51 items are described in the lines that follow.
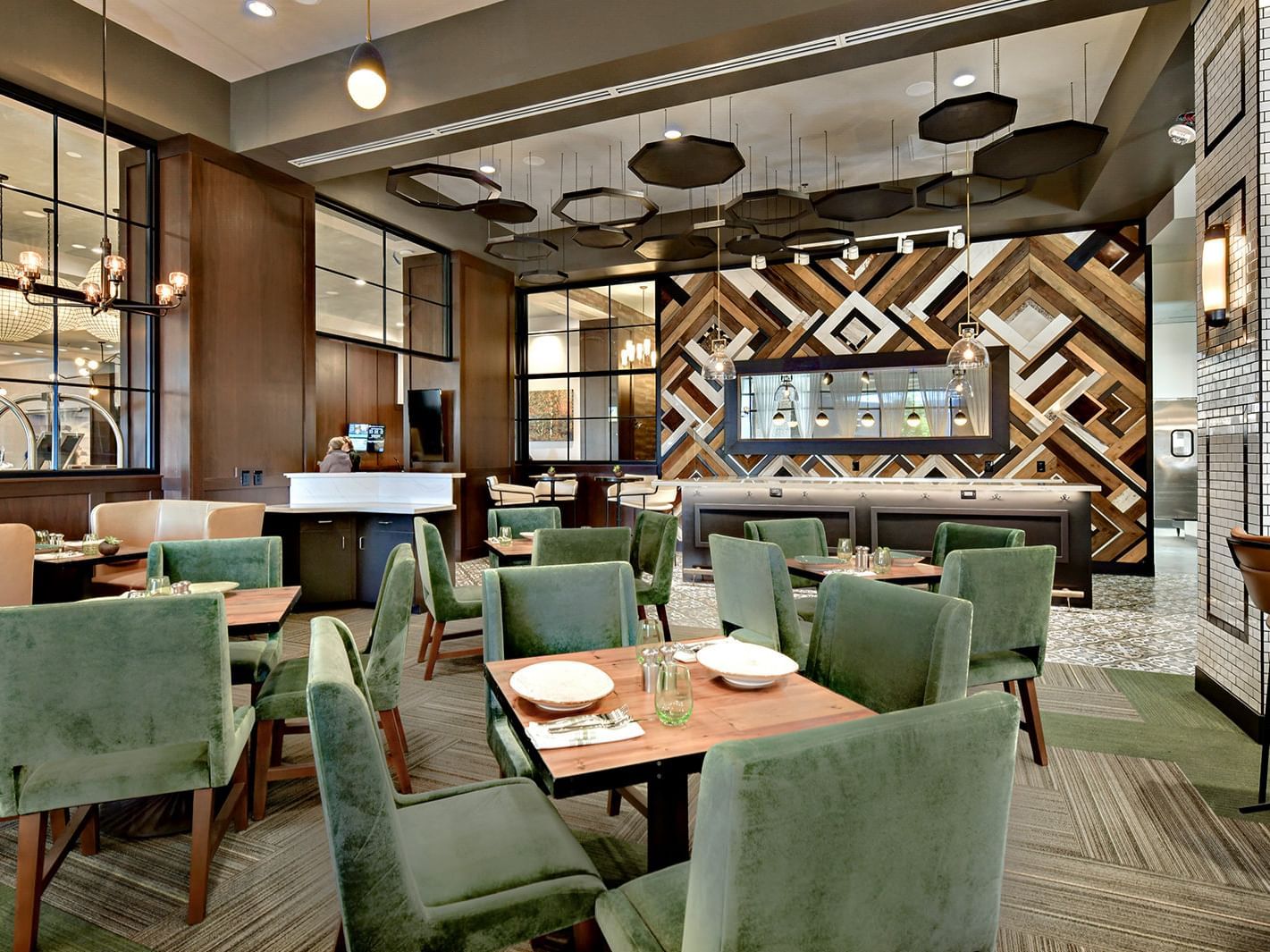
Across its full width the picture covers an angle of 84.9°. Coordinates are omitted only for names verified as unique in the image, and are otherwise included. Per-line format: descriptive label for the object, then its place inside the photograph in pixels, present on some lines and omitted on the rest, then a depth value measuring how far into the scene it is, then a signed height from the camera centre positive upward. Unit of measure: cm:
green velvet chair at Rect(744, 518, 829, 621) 457 -44
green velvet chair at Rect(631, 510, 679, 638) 440 -59
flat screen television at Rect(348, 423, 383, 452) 993 +48
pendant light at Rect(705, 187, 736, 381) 656 +101
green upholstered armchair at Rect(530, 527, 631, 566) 380 -43
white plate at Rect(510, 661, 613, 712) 164 -55
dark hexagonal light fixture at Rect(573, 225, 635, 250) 699 +237
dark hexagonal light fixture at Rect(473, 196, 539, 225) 647 +248
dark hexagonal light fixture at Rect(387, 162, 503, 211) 570 +249
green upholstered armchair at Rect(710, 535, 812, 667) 308 -59
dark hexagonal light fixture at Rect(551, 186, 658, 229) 585 +234
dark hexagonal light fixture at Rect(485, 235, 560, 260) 748 +248
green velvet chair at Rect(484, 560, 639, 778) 235 -50
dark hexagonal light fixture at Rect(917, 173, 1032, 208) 727 +299
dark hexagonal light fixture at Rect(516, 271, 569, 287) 862 +254
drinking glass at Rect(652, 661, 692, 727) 158 -52
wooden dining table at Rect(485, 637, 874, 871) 135 -58
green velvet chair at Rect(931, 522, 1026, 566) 401 -43
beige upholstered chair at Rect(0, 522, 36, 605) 368 -48
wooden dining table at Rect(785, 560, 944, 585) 353 -55
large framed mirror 810 +77
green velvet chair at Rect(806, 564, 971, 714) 199 -55
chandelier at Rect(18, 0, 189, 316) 405 +115
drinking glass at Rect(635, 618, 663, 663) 197 -47
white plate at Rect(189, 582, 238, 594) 288 -49
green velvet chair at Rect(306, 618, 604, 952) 119 -82
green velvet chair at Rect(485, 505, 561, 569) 541 -38
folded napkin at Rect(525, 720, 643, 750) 146 -57
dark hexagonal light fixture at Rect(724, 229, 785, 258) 710 +232
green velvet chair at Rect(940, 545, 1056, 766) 289 -59
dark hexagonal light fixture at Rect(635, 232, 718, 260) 754 +259
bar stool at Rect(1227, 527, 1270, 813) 244 -36
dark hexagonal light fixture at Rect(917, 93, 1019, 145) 456 +241
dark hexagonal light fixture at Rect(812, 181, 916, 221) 623 +246
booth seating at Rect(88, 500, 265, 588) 492 -37
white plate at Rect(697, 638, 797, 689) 183 -54
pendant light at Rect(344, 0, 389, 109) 289 +163
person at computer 654 +8
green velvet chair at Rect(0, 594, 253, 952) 183 -66
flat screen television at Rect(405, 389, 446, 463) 901 +58
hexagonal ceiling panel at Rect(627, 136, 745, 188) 509 +237
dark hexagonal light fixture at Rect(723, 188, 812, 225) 622 +274
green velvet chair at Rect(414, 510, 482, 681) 397 -73
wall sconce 361 +101
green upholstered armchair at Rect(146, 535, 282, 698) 329 -44
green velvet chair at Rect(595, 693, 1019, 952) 92 -53
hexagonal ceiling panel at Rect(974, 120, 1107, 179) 489 +237
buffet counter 608 -40
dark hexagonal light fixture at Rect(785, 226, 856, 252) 689 +233
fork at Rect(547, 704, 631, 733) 154 -57
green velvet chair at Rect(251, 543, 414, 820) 249 -81
